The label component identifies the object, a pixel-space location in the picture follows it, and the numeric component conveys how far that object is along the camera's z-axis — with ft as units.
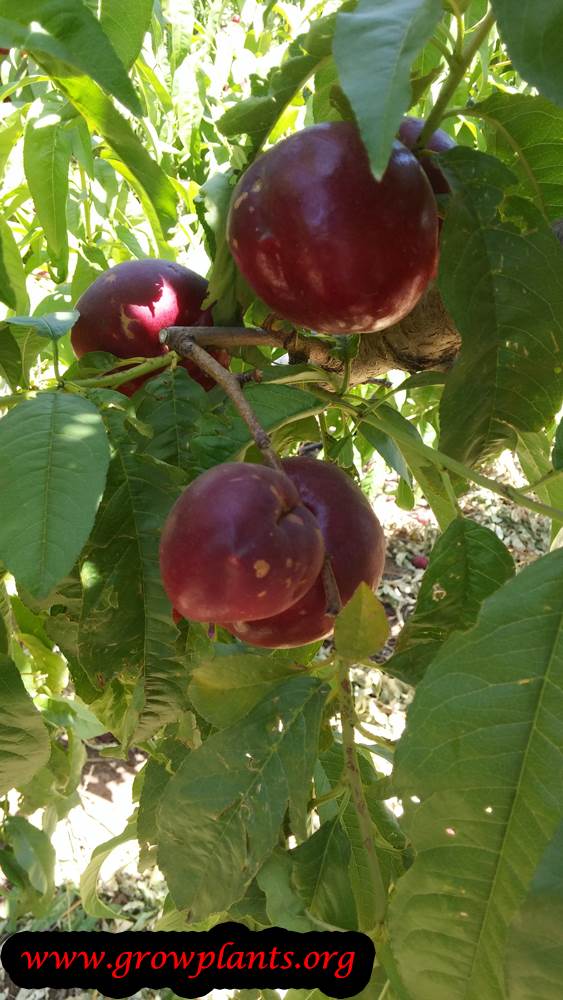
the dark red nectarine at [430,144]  1.97
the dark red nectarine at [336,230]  1.67
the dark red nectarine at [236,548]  1.55
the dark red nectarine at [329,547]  1.82
